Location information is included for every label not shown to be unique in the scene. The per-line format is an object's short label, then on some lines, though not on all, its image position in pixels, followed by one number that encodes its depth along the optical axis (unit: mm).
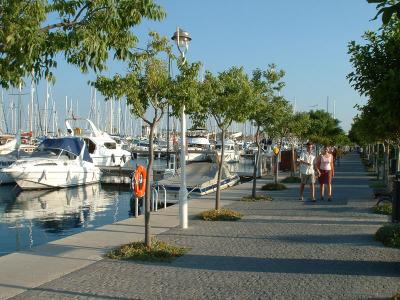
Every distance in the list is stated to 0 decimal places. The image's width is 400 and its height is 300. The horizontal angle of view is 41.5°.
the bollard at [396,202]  11031
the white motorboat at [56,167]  27875
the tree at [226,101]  14125
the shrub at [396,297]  6307
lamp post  11875
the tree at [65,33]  5211
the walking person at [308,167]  18125
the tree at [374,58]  9492
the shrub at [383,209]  14884
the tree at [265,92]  19322
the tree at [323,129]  45938
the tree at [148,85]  9234
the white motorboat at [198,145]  52312
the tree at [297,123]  28025
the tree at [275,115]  20031
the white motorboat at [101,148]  40078
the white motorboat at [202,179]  20750
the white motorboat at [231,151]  54475
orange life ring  13729
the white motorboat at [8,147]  39225
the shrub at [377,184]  23453
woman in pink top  18188
